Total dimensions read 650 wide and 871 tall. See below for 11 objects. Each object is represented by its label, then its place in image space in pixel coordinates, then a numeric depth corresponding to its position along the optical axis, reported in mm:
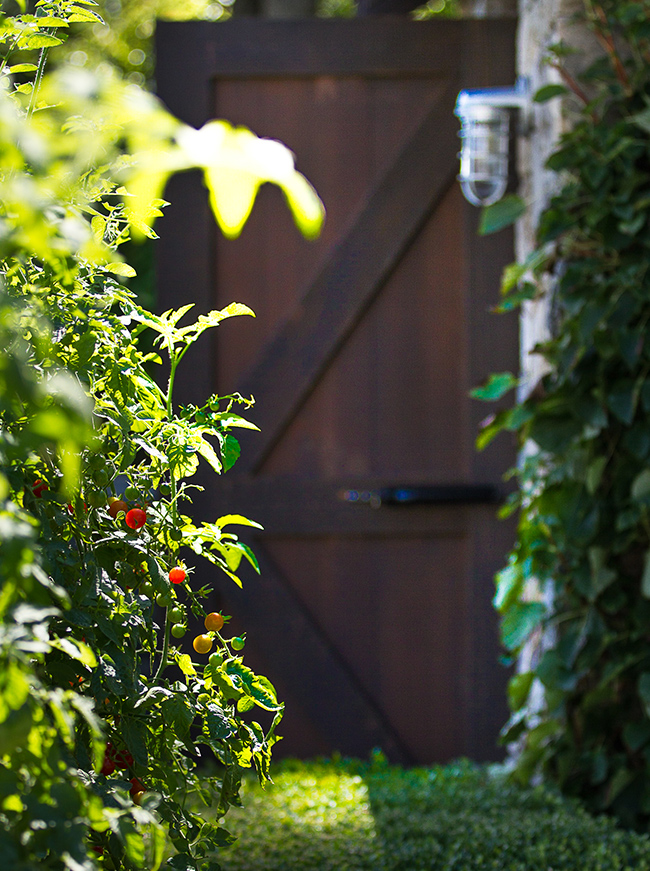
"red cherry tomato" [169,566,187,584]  3949
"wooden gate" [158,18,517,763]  6538
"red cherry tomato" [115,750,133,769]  3878
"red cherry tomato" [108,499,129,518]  3968
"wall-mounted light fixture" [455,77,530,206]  6439
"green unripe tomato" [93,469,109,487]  3658
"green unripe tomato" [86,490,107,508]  3651
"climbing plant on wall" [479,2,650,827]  5969
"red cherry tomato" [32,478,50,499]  3685
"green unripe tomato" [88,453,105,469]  3630
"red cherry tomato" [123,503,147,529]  3738
